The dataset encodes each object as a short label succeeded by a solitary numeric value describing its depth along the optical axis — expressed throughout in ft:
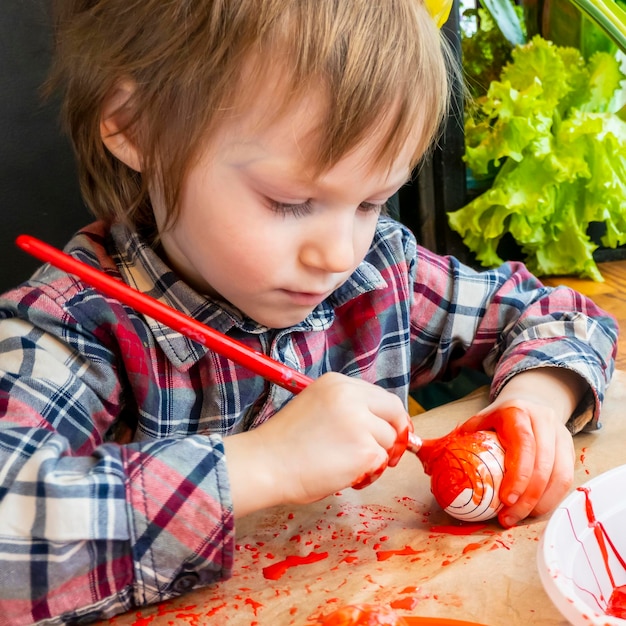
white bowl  1.64
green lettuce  4.43
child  2.02
